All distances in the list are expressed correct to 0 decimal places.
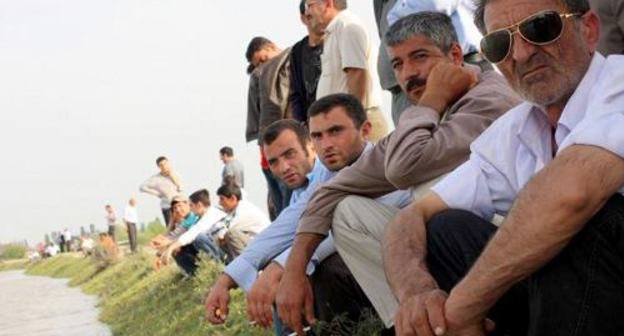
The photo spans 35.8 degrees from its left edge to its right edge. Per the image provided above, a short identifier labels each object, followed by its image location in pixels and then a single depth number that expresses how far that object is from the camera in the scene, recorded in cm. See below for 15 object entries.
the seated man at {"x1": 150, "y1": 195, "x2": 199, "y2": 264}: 1028
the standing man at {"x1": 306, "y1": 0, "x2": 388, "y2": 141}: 478
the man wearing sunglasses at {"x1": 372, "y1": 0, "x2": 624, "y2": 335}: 191
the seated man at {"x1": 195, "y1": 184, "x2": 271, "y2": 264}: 754
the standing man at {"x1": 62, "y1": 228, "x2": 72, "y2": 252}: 5409
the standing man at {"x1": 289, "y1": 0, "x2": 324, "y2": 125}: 519
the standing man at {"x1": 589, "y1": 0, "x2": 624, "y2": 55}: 301
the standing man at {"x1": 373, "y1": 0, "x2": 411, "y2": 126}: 406
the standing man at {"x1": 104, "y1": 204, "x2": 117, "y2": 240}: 2775
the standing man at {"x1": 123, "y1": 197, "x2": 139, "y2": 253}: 2036
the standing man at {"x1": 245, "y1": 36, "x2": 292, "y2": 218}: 584
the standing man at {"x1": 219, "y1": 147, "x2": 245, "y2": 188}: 1151
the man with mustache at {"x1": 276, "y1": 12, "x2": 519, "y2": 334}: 288
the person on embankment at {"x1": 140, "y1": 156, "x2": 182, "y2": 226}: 1255
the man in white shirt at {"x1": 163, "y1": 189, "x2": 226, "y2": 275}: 923
